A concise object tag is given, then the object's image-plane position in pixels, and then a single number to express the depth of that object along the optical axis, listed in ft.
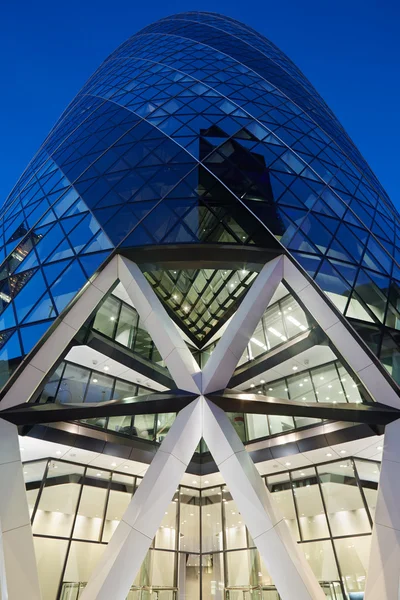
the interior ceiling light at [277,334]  67.06
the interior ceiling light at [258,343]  71.10
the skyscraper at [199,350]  38.34
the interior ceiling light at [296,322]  63.74
